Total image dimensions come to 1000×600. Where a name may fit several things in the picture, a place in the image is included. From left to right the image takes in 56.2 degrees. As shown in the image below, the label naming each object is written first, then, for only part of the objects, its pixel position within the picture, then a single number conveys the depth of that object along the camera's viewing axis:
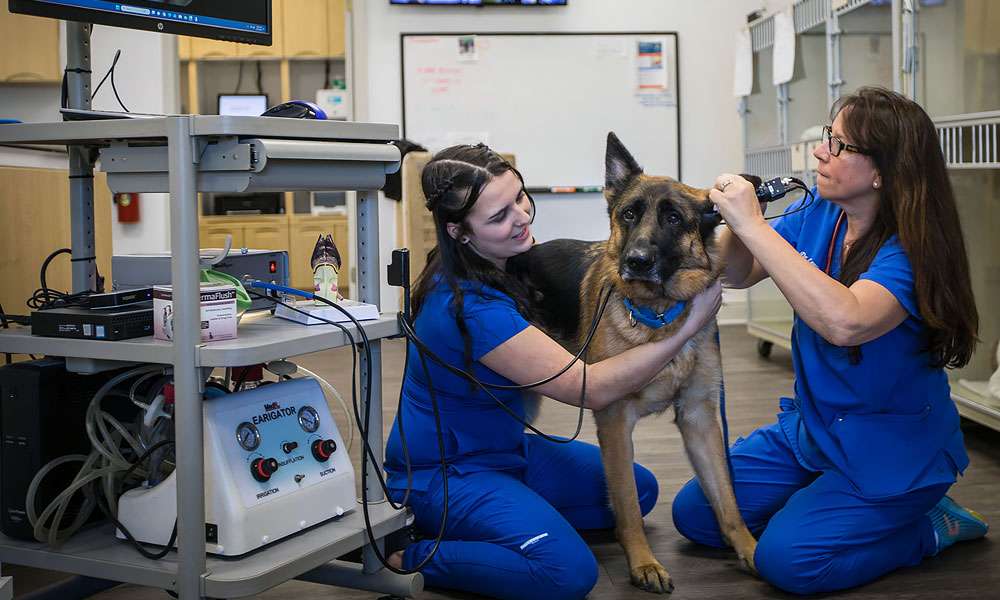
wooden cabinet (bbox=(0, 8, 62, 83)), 4.08
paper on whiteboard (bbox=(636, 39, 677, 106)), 5.75
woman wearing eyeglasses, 1.72
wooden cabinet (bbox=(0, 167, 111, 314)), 2.44
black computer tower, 1.56
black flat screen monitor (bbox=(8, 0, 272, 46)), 1.45
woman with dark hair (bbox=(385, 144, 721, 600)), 1.73
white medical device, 1.41
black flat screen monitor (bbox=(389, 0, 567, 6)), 5.54
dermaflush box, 1.37
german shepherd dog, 1.85
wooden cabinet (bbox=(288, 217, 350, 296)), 7.49
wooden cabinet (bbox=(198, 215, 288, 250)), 7.42
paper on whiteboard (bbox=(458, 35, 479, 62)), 5.61
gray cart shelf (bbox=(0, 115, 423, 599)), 1.32
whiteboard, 5.64
